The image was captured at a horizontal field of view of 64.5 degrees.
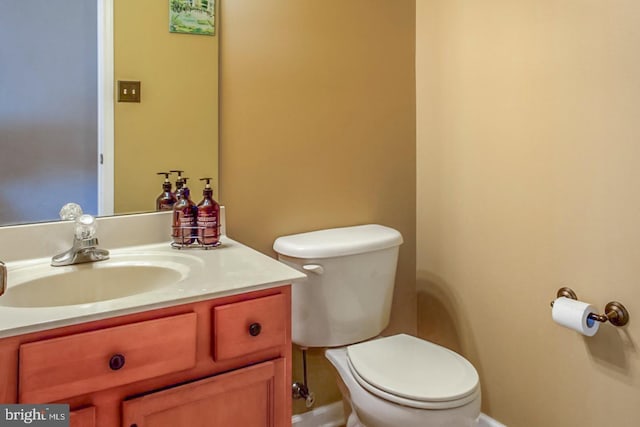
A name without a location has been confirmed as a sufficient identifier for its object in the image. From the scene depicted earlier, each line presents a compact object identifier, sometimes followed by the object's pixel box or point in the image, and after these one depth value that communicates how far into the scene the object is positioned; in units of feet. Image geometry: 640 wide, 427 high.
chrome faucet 4.20
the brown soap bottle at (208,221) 4.76
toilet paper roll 4.59
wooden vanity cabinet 3.01
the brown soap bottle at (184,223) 4.77
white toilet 4.50
